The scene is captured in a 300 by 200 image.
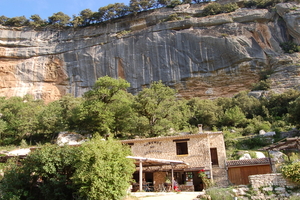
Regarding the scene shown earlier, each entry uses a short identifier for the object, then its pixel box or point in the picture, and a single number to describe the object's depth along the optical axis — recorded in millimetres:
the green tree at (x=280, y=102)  34594
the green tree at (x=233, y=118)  33281
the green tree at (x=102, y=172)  11367
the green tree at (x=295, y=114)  24500
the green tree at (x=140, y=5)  57781
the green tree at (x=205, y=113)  34562
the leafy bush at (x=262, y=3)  52431
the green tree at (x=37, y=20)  59491
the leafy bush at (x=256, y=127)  29736
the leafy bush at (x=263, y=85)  41562
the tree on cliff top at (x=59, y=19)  59562
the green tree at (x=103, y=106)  26281
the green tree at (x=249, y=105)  36094
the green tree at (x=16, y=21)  58906
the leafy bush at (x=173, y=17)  53569
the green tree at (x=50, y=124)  31562
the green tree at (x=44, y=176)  12258
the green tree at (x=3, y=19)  59531
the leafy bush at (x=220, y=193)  11800
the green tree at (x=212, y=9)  53531
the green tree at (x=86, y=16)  60031
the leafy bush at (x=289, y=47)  46688
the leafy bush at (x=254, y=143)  24906
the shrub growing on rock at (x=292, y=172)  11969
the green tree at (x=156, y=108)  25005
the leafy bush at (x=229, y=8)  53384
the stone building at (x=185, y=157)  17938
